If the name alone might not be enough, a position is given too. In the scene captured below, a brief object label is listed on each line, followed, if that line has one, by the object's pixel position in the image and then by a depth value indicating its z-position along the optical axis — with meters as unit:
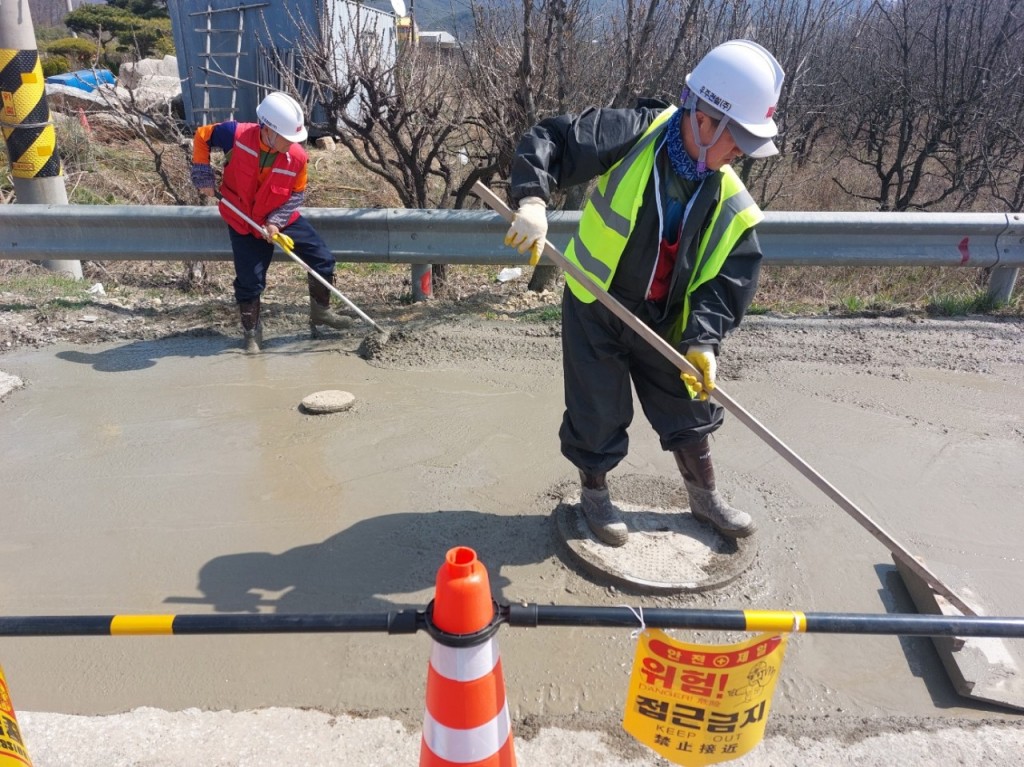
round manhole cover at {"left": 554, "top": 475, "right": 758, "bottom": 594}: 2.64
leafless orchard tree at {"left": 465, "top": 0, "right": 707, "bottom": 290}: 5.18
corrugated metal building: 12.41
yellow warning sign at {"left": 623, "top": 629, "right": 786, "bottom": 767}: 1.57
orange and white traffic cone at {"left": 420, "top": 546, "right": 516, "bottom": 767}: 1.47
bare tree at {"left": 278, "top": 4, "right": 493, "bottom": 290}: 5.55
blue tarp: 13.60
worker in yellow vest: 2.29
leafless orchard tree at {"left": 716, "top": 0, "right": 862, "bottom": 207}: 7.66
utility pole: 5.64
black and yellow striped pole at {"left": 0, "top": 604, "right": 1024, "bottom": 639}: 1.51
